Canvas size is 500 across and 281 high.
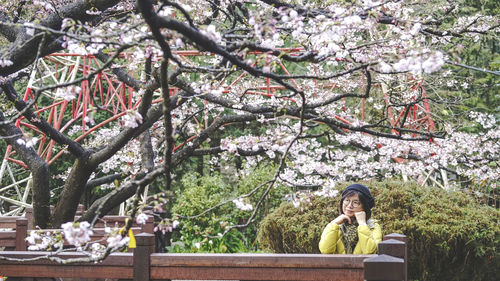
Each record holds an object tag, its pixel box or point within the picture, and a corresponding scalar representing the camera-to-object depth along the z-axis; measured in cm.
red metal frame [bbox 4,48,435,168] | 628
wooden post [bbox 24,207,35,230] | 759
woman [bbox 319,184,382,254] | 383
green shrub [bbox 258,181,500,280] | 554
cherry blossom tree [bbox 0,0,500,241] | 243
